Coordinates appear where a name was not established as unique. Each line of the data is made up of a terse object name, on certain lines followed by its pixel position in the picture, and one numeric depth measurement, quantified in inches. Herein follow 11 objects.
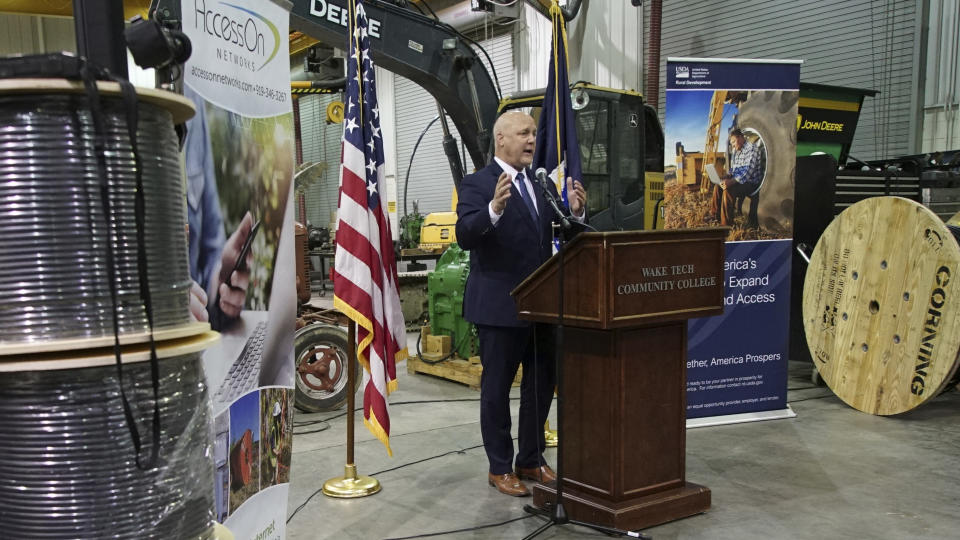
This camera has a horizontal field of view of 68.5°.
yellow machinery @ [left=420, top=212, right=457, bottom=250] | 389.4
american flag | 134.9
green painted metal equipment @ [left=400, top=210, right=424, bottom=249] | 484.7
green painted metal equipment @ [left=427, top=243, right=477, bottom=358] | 249.1
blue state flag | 159.3
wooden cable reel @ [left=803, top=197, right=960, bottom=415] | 172.1
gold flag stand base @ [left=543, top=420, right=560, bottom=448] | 165.5
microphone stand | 109.0
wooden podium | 113.9
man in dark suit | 131.3
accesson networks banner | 79.3
